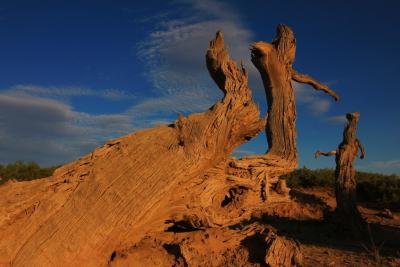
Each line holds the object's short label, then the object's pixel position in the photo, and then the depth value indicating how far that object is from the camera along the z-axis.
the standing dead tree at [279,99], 6.32
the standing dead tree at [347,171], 10.97
